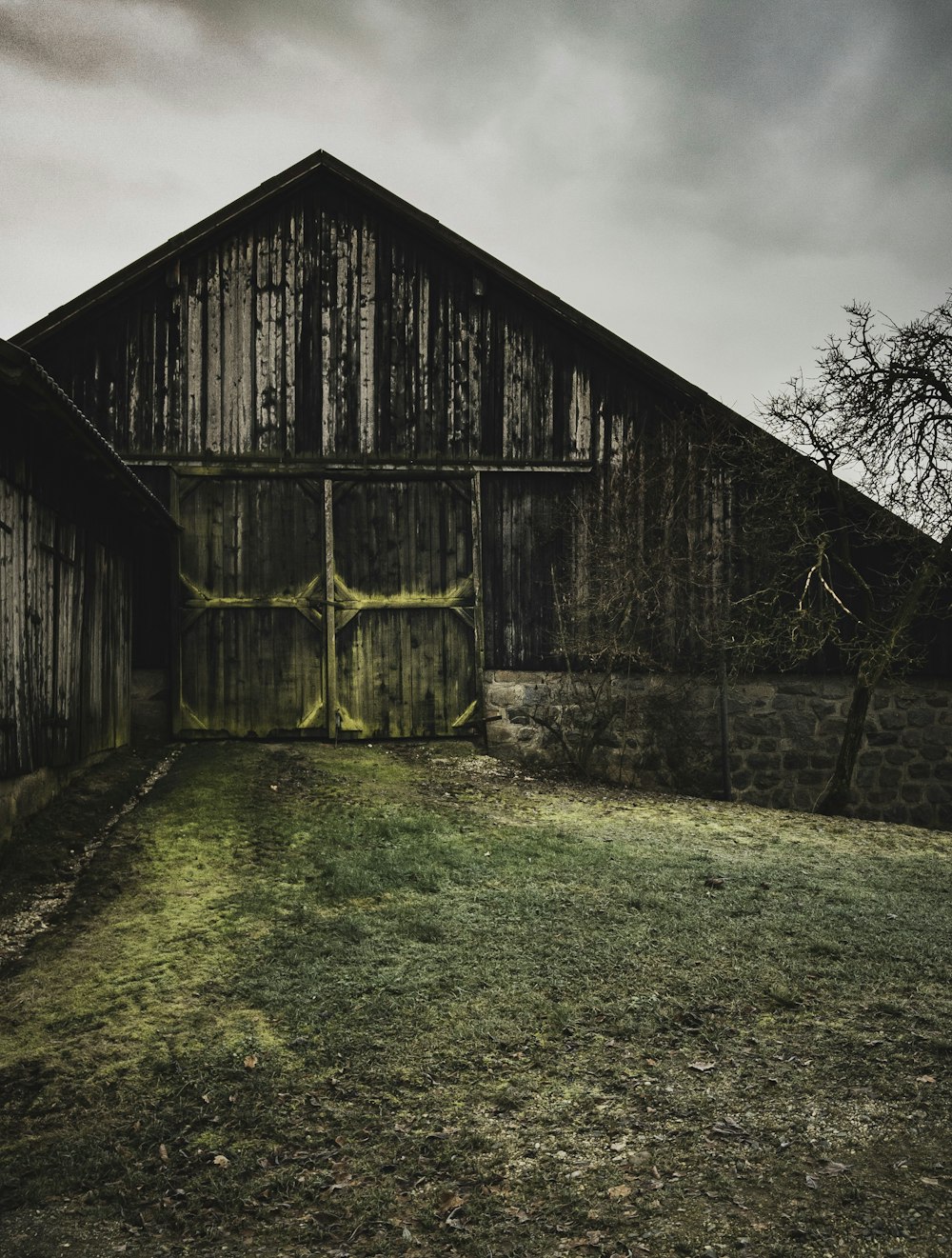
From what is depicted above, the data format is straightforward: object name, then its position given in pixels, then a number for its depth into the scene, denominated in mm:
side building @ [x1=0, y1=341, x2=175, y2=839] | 6062
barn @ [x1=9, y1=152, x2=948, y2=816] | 10164
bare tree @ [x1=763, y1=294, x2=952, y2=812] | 9586
